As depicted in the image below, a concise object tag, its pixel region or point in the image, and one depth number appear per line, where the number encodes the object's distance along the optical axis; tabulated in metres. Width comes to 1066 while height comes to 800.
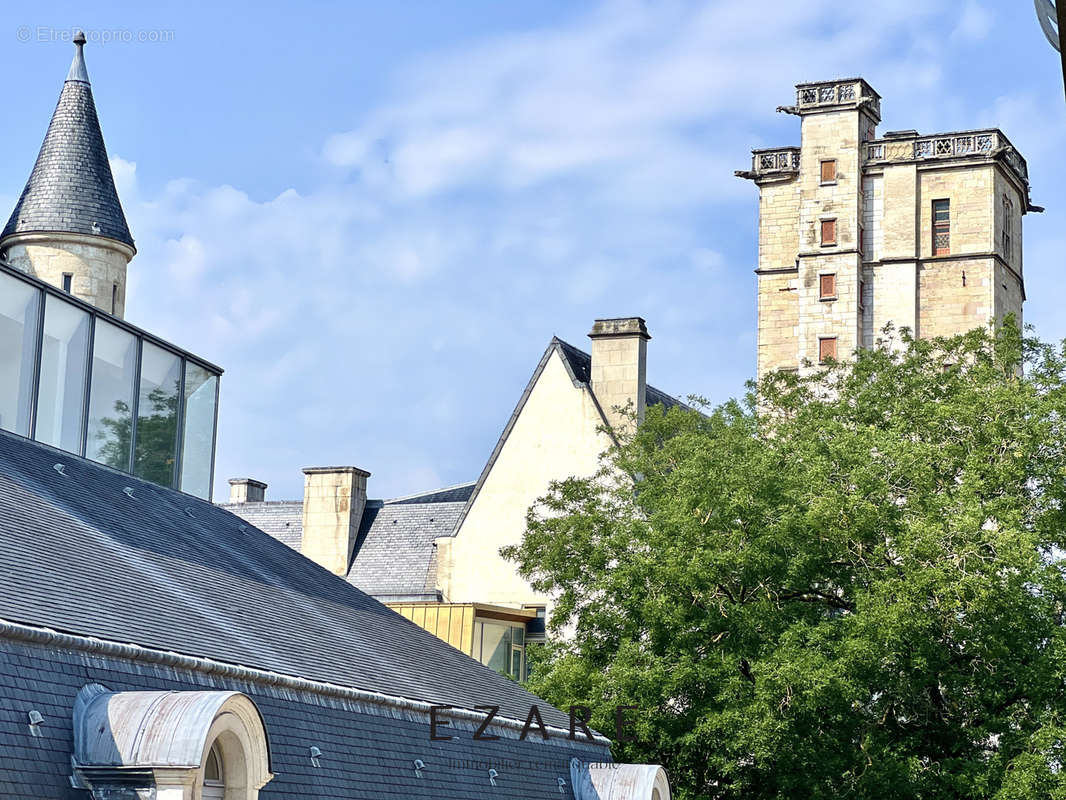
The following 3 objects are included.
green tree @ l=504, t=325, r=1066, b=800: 32.47
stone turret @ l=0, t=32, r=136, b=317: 47.12
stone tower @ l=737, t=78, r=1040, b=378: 74.94
